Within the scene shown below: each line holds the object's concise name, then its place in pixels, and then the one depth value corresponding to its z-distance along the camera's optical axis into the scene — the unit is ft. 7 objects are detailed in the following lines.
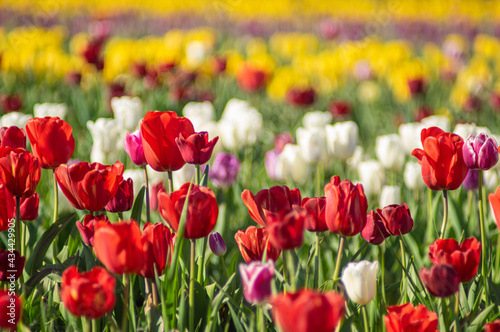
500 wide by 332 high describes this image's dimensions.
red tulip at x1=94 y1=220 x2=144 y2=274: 6.76
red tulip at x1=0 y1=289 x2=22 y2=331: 6.71
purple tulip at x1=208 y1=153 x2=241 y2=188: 8.54
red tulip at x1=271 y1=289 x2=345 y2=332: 6.44
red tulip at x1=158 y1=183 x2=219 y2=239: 6.96
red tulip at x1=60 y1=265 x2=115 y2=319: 6.68
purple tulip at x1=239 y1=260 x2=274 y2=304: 6.76
